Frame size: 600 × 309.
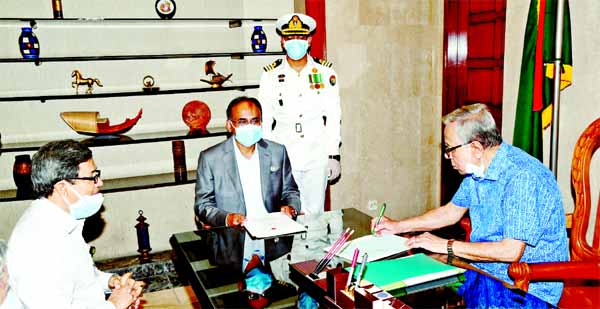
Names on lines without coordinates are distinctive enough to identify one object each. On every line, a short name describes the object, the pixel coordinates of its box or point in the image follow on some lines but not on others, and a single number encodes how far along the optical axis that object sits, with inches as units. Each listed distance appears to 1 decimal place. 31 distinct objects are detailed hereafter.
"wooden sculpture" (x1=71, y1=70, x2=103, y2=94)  144.6
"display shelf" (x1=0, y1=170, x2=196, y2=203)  138.4
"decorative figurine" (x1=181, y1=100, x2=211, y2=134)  155.4
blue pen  60.1
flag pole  116.4
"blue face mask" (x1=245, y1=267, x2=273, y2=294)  65.1
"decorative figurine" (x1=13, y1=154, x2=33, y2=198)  137.7
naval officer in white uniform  145.6
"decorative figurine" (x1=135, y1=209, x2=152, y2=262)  150.5
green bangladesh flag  120.0
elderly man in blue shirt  72.4
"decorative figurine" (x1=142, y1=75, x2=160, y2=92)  149.8
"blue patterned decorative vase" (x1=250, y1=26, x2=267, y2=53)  158.6
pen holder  58.7
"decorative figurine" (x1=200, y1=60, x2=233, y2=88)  156.3
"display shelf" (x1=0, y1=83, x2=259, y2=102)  136.6
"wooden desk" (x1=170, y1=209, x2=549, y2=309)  58.9
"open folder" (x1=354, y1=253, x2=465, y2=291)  62.9
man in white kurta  62.3
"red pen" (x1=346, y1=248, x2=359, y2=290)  59.7
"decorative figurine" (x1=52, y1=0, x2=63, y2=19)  138.3
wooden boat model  142.4
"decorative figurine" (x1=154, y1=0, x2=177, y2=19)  151.8
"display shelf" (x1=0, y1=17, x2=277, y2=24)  134.6
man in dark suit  105.5
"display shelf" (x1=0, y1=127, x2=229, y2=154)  137.8
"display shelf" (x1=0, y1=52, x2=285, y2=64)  136.6
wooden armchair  79.5
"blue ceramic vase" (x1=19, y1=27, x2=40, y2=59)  136.0
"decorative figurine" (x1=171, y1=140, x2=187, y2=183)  154.6
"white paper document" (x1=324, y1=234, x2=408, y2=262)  73.1
